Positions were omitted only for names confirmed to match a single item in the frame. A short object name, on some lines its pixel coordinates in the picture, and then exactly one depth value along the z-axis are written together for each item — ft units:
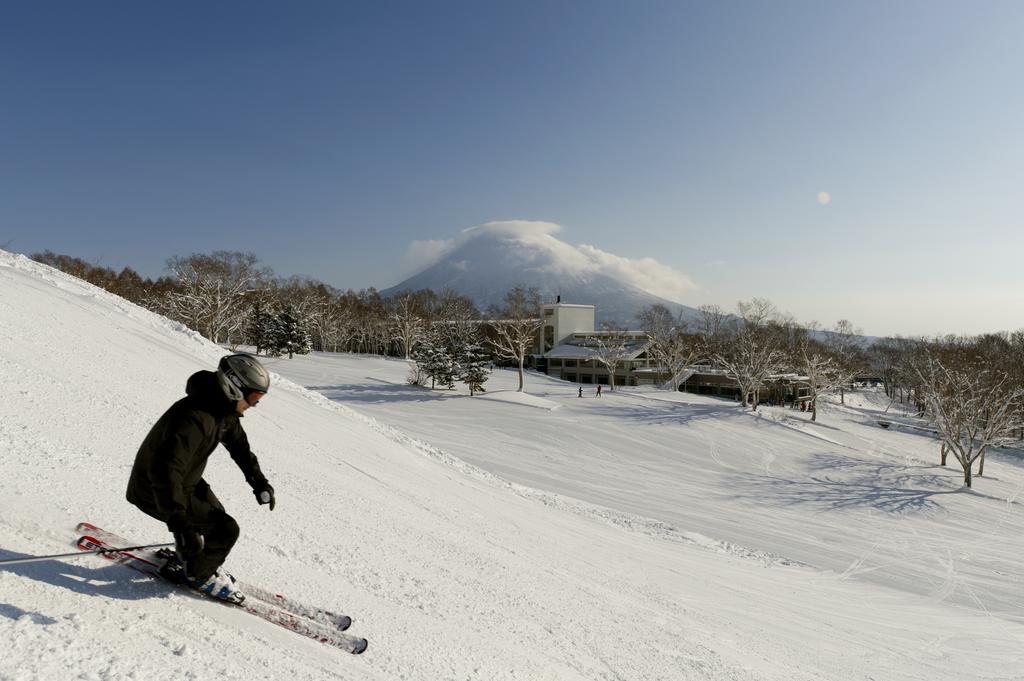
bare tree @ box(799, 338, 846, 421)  144.97
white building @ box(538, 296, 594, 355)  260.83
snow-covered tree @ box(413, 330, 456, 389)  135.03
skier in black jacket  9.12
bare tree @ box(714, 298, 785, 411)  140.56
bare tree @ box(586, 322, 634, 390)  172.14
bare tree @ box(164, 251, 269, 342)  157.28
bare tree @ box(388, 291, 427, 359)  228.28
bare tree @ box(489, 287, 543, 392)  155.02
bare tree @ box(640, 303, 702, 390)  185.47
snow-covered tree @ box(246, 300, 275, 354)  184.55
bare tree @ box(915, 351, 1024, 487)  94.02
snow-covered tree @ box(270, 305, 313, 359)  185.68
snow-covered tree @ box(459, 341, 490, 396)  133.59
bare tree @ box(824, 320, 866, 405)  248.32
